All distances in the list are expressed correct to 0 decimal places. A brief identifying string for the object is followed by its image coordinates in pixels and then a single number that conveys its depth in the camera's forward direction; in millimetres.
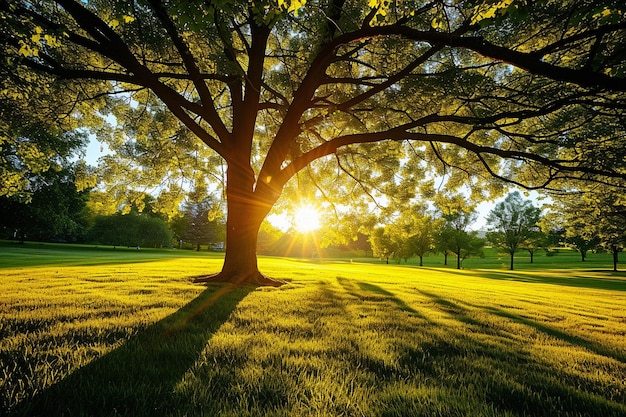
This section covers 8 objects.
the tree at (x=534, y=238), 48188
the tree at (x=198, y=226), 69875
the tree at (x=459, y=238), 47531
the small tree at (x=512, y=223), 48625
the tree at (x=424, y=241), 45466
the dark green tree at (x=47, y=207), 31281
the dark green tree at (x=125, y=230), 50125
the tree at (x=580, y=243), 50875
